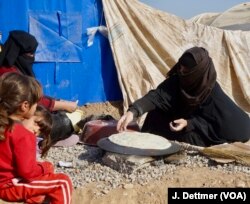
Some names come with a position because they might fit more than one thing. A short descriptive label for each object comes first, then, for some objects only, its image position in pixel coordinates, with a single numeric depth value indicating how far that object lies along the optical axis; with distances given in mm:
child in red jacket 2729
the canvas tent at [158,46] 6582
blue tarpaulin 6133
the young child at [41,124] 3219
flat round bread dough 3607
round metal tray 3508
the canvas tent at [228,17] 10508
